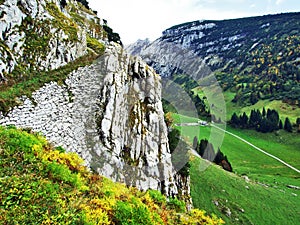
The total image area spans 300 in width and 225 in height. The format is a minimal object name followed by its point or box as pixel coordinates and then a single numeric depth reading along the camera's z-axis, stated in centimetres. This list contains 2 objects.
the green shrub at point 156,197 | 1450
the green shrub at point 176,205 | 1456
